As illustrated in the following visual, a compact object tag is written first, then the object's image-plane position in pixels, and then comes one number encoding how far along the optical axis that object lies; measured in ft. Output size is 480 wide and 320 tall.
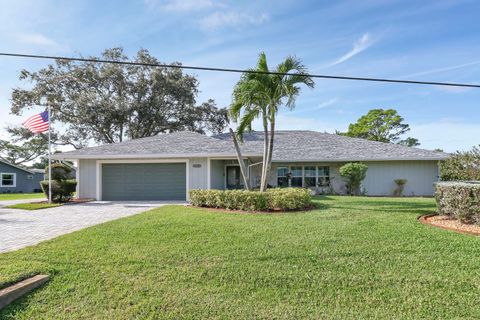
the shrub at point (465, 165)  31.63
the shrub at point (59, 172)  51.24
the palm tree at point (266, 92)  35.37
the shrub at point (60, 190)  49.60
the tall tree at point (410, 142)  130.64
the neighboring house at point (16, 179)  97.40
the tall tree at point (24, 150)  144.38
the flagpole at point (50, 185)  48.70
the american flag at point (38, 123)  48.55
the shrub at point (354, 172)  56.24
